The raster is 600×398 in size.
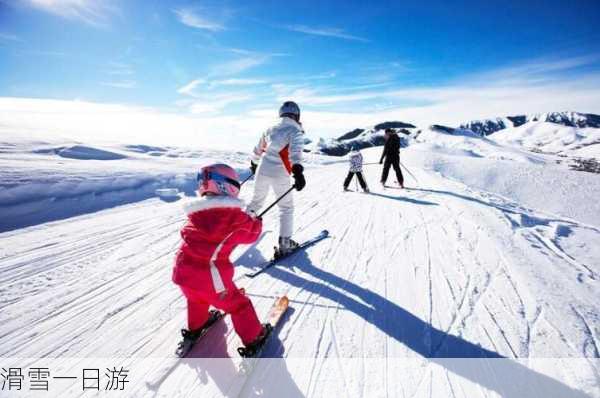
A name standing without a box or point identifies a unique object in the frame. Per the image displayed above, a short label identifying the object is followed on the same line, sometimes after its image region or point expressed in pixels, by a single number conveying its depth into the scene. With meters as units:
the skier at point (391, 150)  10.84
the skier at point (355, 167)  10.22
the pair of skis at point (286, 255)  4.12
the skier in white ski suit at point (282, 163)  4.32
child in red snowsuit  2.47
